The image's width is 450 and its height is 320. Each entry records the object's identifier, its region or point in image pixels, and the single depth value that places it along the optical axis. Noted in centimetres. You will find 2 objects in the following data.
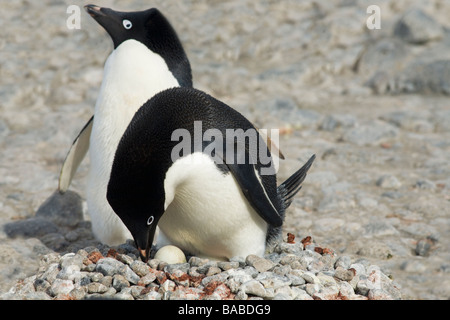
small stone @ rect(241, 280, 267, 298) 582
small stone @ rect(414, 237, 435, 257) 820
